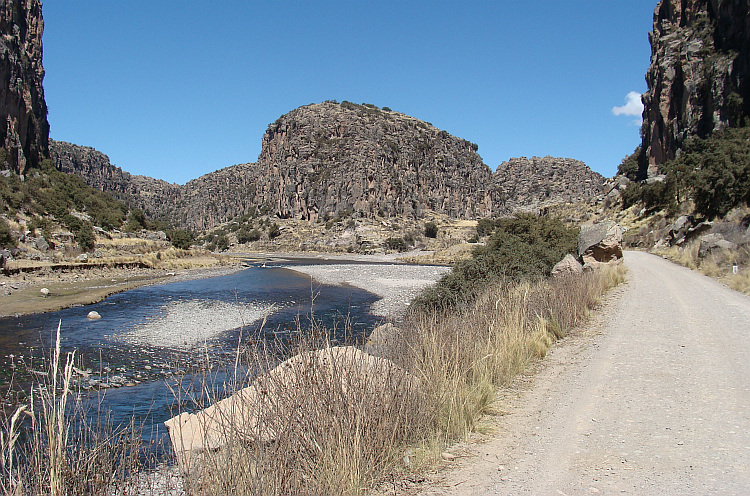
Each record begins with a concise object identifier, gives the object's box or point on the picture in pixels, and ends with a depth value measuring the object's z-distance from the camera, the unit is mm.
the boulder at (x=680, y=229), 25966
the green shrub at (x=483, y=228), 87100
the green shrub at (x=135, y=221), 59469
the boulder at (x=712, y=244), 17516
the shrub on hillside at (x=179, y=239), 67031
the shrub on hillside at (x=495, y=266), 14344
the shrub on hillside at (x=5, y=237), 35531
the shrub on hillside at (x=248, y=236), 119875
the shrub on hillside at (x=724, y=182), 21953
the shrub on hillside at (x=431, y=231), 109062
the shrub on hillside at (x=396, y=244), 93750
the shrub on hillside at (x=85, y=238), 44188
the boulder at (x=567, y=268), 13245
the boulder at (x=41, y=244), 39844
